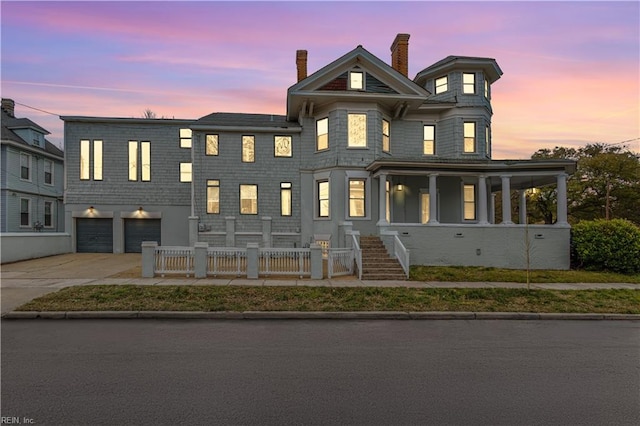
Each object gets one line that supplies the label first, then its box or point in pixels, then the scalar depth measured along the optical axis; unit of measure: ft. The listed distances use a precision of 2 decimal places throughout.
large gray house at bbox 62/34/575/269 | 54.24
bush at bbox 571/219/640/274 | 48.29
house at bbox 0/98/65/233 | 78.59
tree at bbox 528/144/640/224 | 104.47
